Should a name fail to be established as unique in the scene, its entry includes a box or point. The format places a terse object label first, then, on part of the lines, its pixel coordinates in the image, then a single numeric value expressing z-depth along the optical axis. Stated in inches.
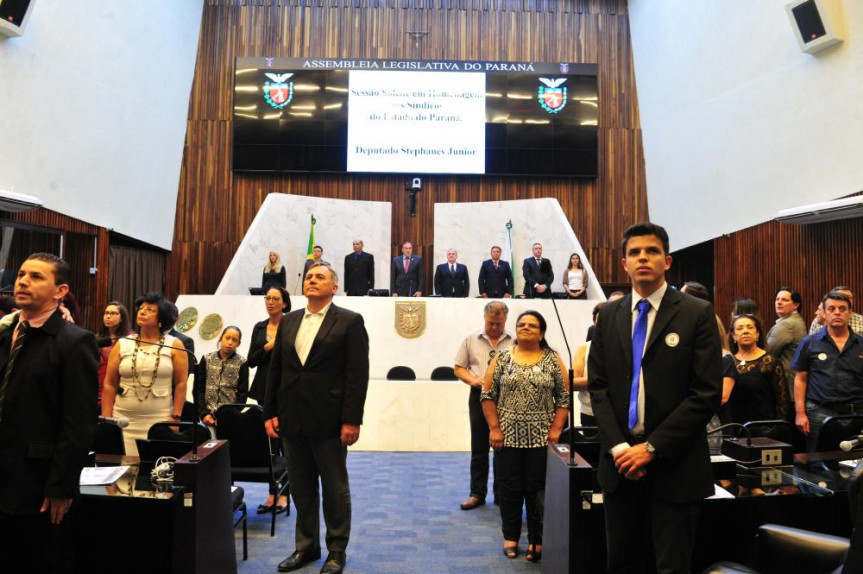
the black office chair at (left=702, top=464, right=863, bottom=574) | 79.7
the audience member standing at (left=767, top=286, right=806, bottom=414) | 195.3
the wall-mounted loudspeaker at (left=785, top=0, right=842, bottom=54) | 291.9
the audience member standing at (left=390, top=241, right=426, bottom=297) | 399.2
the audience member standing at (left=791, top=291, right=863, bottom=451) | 165.8
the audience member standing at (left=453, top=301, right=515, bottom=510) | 174.7
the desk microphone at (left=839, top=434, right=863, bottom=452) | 92.0
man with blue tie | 79.0
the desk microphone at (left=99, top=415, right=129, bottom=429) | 113.2
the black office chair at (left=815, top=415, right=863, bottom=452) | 140.8
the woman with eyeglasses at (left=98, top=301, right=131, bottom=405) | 173.5
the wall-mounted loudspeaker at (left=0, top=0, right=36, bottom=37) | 295.9
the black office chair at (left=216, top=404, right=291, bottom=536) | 148.3
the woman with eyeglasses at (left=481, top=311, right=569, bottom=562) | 137.8
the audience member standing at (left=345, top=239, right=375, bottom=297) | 391.9
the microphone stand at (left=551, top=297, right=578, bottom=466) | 100.9
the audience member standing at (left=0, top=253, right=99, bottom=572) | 83.6
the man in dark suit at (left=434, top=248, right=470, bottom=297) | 400.2
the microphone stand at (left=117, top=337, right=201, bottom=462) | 102.6
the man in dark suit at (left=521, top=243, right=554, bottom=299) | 389.4
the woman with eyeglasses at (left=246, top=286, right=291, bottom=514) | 165.5
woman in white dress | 143.3
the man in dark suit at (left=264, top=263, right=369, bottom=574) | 125.3
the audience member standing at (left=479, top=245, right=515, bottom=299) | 394.3
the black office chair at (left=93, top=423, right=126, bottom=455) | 134.3
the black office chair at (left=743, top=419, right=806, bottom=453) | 141.3
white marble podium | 261.0
